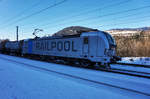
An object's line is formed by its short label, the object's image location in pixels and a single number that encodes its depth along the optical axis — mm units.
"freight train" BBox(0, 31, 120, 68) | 9352
